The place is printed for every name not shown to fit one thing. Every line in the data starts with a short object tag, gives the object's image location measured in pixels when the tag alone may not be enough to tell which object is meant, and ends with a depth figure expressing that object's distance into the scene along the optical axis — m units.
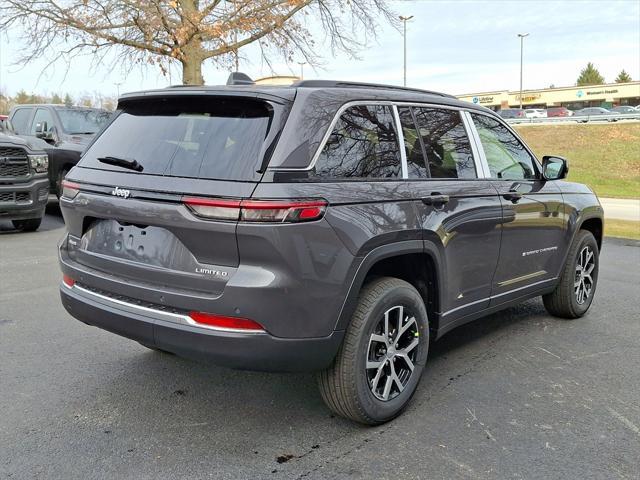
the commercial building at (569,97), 78.06
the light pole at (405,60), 47.57
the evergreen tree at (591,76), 107.56
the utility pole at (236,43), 15.69
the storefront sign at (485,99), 87.06
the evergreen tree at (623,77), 104.11
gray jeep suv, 2.80
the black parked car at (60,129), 10.91
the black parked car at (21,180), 9.11
